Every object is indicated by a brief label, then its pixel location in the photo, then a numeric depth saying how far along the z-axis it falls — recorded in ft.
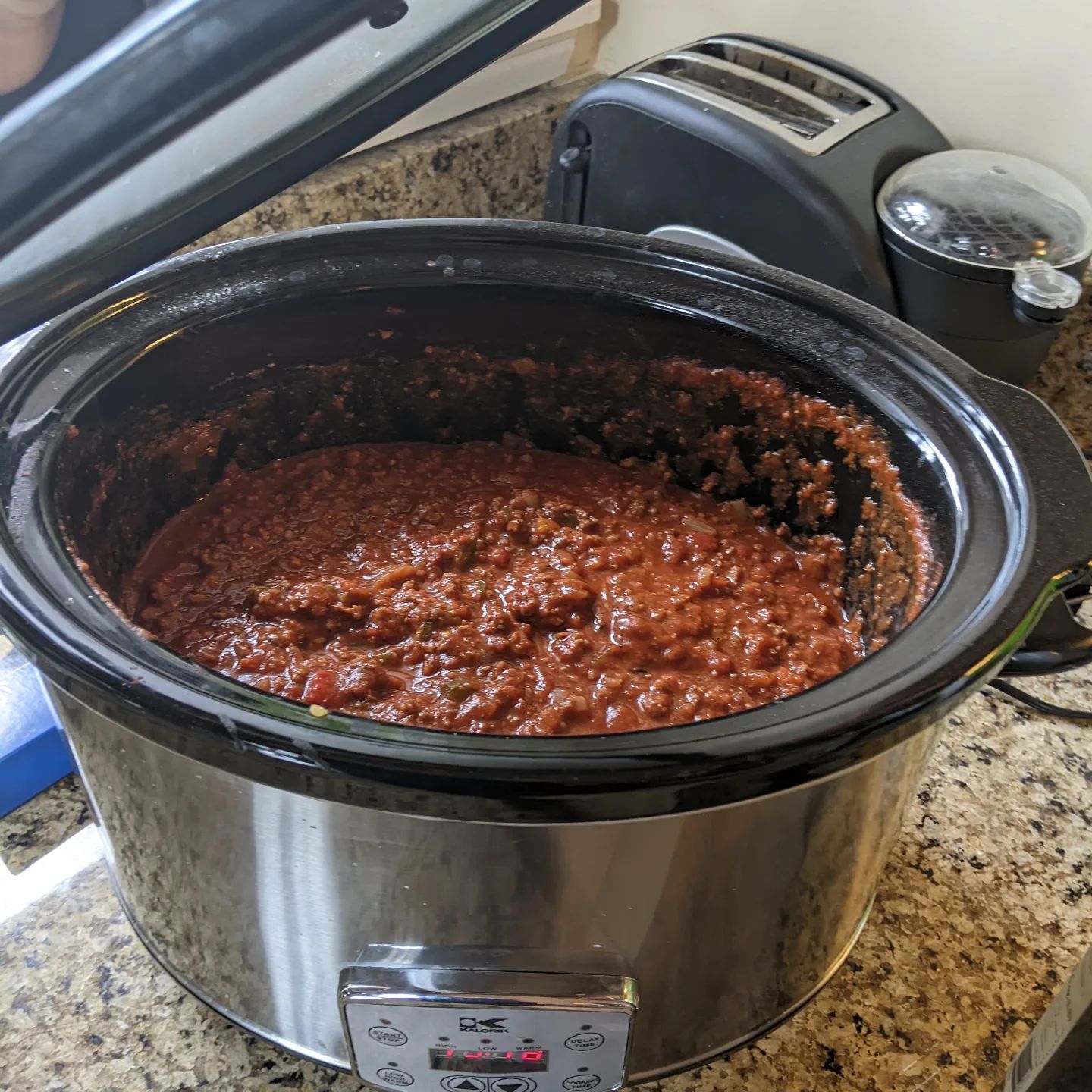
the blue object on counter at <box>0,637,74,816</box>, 2.94
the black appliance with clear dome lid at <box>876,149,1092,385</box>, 3.51
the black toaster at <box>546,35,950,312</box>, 3.71
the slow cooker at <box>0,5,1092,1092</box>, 1.66
